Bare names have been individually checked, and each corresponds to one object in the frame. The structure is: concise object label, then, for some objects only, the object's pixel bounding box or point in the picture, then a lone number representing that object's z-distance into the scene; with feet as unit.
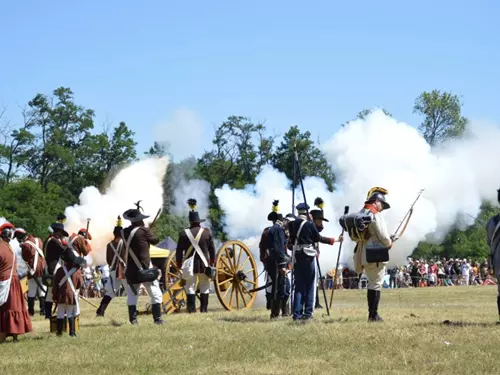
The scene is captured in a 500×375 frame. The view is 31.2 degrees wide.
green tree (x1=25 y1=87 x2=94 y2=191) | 189.26
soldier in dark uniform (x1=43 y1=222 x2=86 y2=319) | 40.34
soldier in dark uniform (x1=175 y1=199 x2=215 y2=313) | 51.44
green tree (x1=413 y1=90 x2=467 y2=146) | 176.35
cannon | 52.80
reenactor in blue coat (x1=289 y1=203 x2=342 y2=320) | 41.34
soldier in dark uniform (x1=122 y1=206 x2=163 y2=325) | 42.75
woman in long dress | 38.91
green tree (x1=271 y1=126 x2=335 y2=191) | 161.18
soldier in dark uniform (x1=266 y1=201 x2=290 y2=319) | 45.93
